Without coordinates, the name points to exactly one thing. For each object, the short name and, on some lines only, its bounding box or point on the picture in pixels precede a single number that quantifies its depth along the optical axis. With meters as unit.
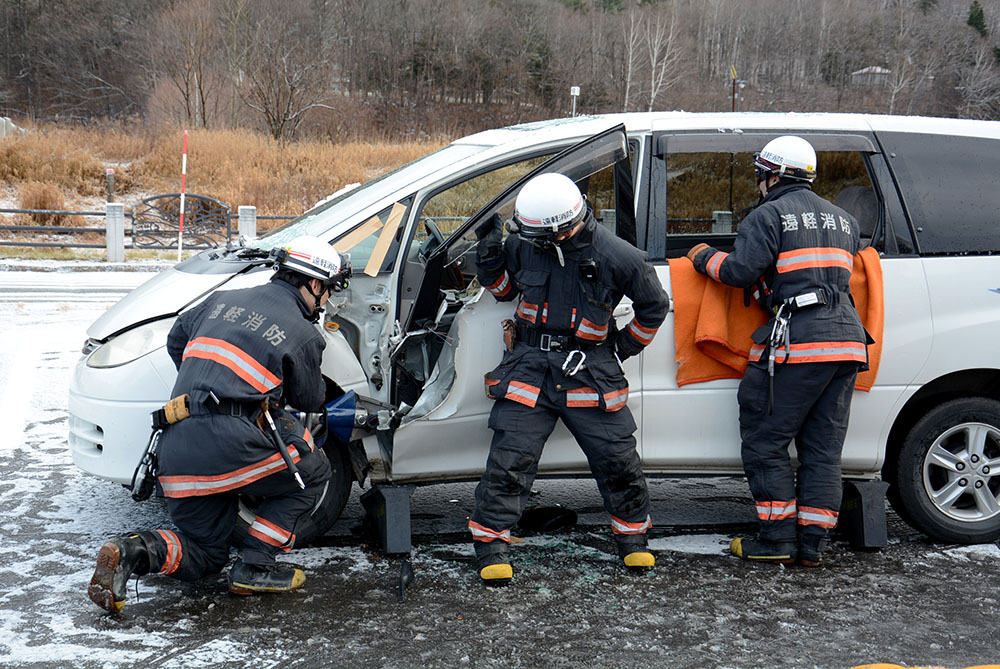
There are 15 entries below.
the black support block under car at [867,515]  4.44
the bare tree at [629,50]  50.12
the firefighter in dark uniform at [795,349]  4.15
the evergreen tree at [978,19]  70.56
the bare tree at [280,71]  33.78
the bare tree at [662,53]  50.75
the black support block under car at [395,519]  4.23
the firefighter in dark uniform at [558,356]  4.05
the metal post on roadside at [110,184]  19.61
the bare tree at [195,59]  33.66
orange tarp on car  4.27
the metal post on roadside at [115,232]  17.02
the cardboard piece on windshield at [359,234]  4.22
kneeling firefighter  3.69
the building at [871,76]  64.06
